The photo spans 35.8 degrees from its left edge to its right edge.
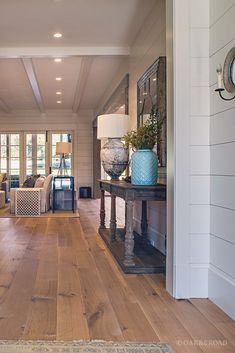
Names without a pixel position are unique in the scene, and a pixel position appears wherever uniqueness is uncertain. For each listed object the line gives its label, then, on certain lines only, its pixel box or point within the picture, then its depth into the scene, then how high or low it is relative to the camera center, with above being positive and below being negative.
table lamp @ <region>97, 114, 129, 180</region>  4.70 +0.25
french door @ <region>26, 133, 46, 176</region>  12.16 +0.41
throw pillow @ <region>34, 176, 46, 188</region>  7.93 -0.38
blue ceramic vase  3.55 -0.01
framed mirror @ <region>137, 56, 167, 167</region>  3.84 +0.85
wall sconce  2.28 +0.59
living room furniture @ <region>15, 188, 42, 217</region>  7.42 -0.75
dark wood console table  3.37 -0.92
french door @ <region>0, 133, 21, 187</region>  12.13 +0.31
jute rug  1.86 -0.95
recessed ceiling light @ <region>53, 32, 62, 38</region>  5.08 +1.83
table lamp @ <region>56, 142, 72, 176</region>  10.23 +0.49
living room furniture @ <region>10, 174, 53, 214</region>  7.55 -0.62
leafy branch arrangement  3.62 +0.30
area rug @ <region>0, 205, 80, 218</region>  7.32 -1.02
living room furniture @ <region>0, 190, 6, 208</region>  8.59 -0.79
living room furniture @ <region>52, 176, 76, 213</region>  8.19 -0.64
